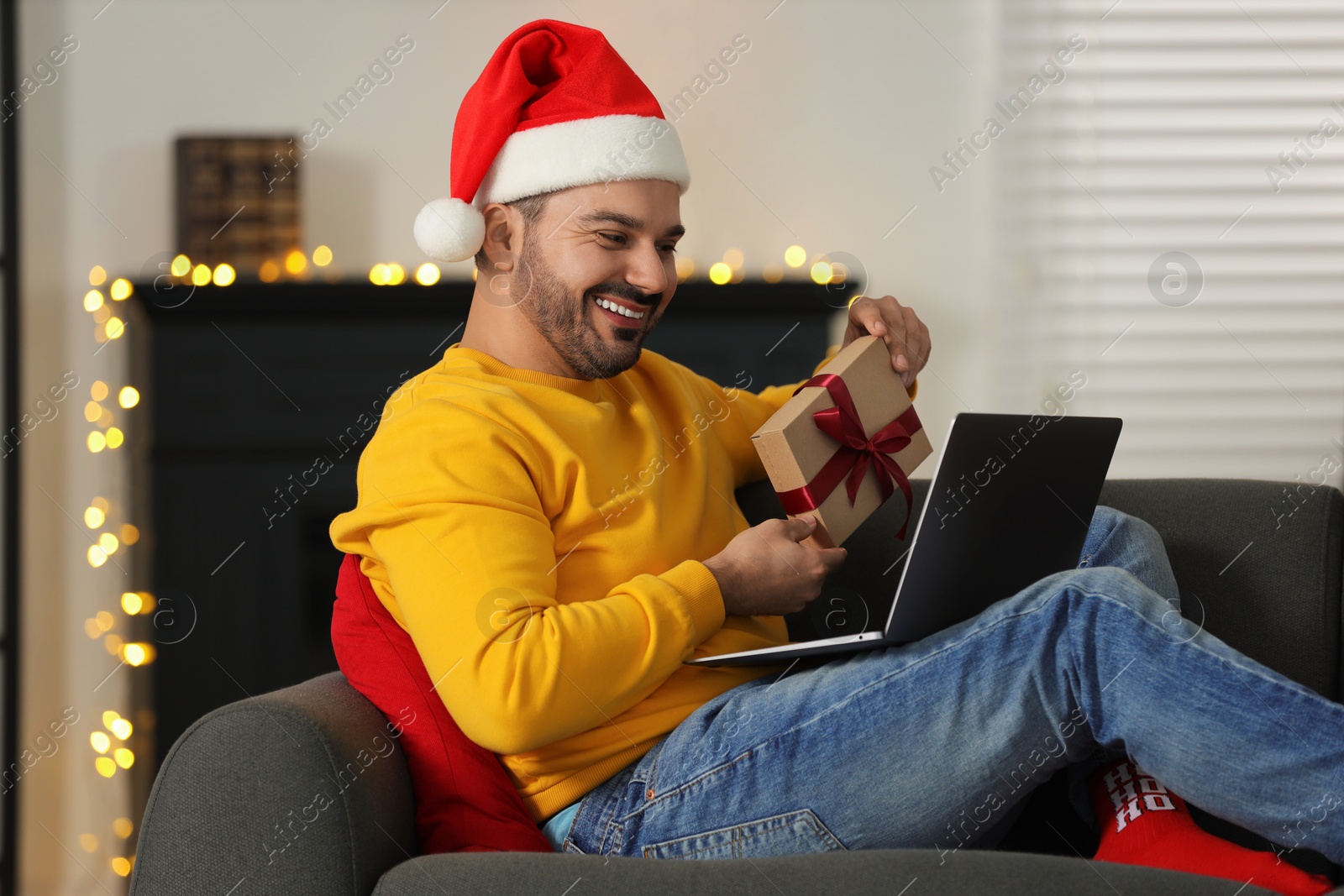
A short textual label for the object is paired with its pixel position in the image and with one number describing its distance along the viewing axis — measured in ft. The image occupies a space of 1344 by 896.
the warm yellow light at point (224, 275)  7.19
